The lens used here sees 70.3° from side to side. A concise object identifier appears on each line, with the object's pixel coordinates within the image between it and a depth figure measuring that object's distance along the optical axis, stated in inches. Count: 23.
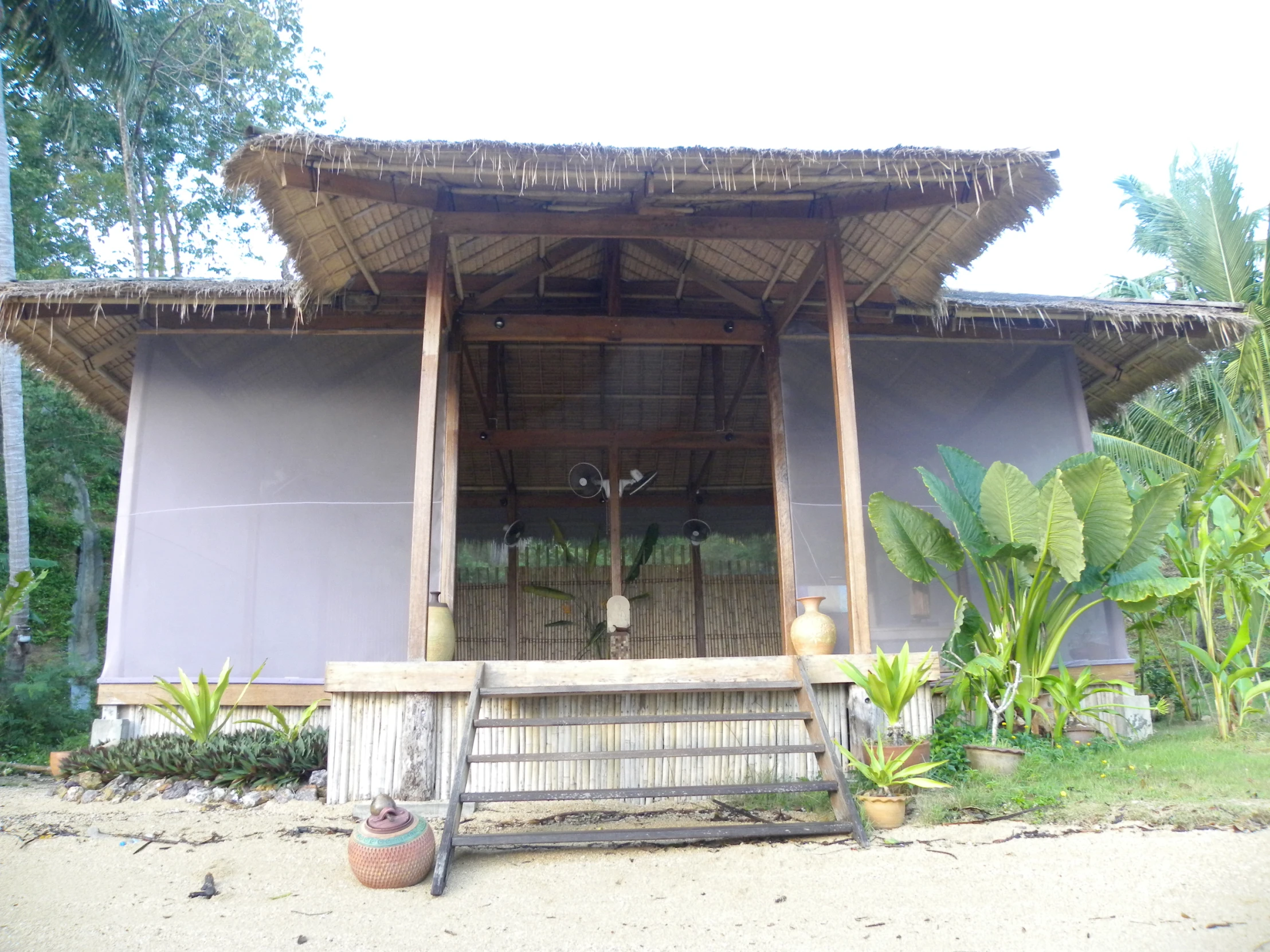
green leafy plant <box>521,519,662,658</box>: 320.8
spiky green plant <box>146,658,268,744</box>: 169.8
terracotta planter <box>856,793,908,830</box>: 127.3
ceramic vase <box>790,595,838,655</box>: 164.6
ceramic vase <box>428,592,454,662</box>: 162.2
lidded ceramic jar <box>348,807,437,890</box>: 109.6
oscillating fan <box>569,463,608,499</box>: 314.2
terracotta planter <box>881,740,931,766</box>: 141.5
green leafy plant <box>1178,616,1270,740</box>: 165.3
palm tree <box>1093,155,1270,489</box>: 301.3
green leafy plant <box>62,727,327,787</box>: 161.3
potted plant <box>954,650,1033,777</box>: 144.5
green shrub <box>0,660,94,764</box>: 252.1
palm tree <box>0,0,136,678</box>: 279.6
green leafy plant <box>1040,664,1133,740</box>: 156.8
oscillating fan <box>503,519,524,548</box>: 331.6
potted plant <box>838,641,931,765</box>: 138.4
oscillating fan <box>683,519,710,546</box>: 335.3
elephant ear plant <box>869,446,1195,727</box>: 159.3
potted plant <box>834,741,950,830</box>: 127.3
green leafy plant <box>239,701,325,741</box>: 171.6
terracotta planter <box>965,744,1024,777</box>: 143.8
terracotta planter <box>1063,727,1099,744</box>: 162.1
